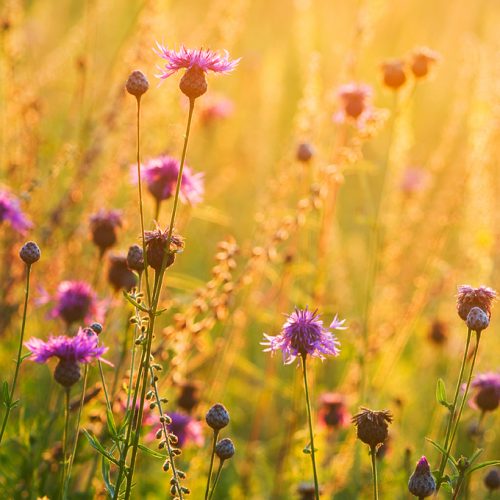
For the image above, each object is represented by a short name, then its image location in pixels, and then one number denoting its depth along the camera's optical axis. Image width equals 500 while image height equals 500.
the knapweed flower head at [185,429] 4.92
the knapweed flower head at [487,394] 4.06
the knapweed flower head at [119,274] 4.54
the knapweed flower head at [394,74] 5.44
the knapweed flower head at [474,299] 3.16
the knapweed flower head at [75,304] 4.61
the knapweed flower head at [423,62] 5.32
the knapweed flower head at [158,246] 3.04
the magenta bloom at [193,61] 3.00
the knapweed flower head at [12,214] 4.59
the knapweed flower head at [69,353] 3.24
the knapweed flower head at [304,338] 3.05
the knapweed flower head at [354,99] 5.68
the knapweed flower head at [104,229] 4.60
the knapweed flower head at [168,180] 4.42
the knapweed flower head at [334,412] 5.61
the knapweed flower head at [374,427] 2.94
